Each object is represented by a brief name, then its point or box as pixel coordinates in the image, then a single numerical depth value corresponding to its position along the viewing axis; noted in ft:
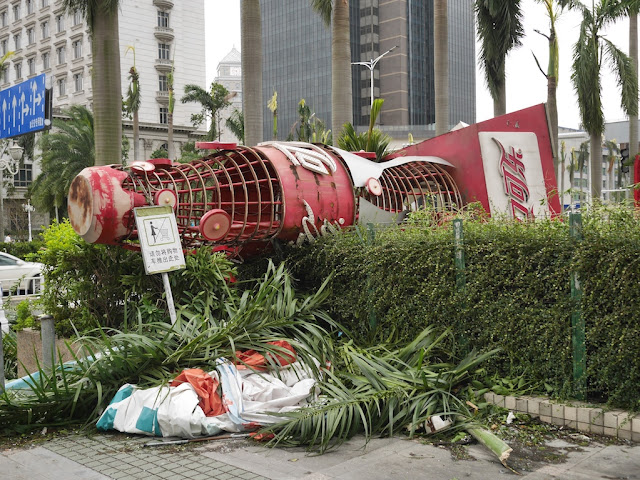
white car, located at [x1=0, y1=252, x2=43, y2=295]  59.11
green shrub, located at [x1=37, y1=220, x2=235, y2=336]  26.02
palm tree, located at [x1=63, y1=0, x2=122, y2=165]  42.83
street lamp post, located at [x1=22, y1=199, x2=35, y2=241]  165.19
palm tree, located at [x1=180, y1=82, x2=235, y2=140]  157.07
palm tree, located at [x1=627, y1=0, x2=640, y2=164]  89.15
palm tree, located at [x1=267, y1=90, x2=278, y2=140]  106.51
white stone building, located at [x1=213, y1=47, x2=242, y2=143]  477.77
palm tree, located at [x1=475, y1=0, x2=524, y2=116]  69.77
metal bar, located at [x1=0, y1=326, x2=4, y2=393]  20.06
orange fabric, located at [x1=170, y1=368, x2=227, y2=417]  19.65
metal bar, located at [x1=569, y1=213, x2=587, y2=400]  19.33
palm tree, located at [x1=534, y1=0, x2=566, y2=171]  68.08
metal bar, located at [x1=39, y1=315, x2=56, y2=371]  22.89
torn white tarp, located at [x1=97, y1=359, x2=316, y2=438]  19.02
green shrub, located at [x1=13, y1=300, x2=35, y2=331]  30.35
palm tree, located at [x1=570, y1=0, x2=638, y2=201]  80.33
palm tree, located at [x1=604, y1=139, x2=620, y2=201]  232.76
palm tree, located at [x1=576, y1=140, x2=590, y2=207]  246.41
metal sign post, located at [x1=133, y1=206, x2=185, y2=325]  23.39
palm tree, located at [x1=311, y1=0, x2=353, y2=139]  53.67
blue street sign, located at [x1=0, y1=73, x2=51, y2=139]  20.43
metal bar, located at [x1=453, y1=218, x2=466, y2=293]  22.09
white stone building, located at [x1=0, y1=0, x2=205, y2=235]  211.00
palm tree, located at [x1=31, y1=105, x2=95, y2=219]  124.26
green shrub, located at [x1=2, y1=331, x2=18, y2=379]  29.94
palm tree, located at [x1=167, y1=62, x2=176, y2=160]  128.26
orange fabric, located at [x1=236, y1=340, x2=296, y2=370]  21.29
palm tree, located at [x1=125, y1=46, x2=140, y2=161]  138.62
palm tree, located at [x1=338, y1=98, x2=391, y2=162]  43.42
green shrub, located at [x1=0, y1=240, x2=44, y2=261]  101.71
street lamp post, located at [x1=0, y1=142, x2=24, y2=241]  58.75
